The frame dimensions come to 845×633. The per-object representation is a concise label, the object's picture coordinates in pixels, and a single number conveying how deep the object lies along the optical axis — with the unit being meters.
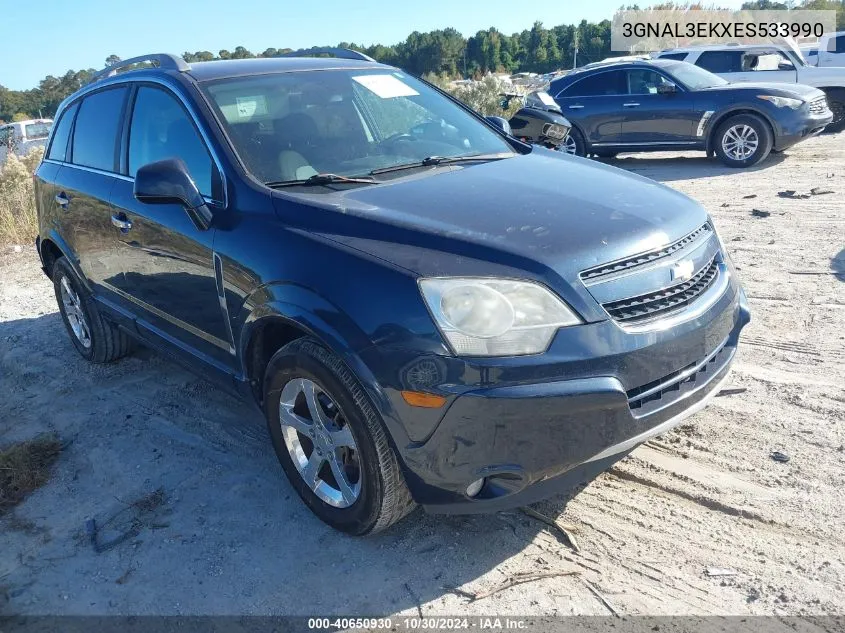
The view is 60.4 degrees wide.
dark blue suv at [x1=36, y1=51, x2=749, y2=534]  2.46
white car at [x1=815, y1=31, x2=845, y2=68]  14.32
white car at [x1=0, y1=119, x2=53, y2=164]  15.61
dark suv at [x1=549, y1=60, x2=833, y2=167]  10.39
